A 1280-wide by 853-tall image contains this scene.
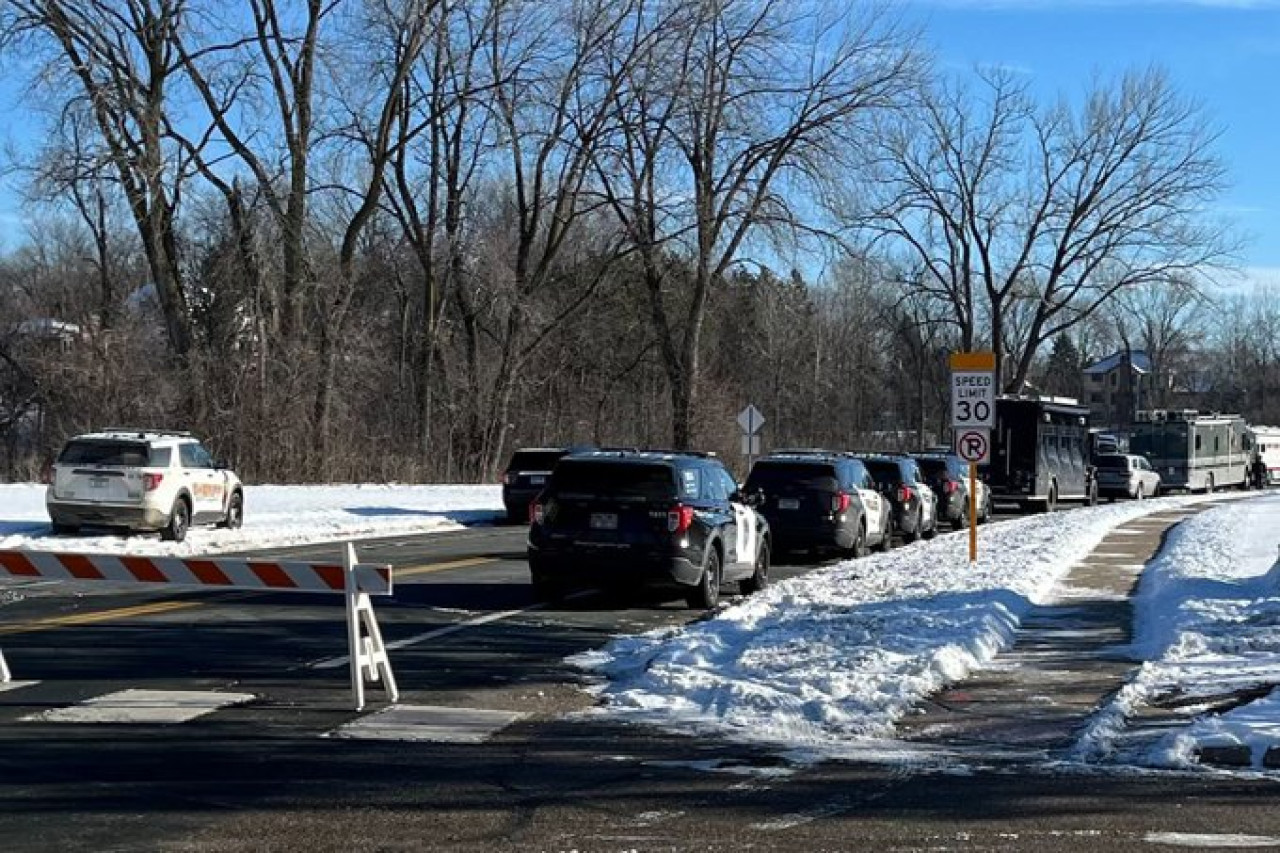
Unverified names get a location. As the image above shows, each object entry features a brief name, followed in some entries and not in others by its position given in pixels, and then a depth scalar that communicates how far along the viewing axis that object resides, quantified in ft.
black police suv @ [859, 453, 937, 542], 97.86
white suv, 80.94
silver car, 177.68
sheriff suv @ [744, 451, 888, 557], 80.79
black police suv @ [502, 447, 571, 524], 115.96
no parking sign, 70.85
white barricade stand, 34.30
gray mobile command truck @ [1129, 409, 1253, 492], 192.54
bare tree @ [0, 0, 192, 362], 141.59
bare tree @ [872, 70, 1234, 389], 229.66
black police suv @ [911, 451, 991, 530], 118.21
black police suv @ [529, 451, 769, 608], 55.72
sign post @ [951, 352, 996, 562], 70.54
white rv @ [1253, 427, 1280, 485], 229.25
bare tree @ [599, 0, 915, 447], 174.09
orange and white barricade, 34.78
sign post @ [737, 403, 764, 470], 147.23
